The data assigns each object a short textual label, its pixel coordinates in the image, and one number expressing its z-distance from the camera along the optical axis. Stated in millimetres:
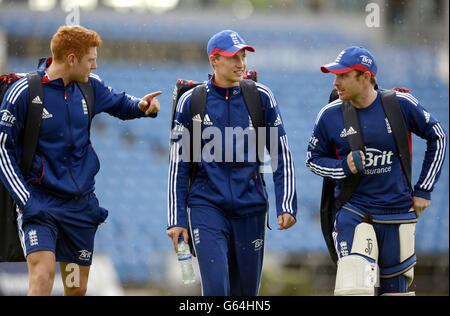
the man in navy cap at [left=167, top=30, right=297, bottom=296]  10742
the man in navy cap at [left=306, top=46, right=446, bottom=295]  10930
